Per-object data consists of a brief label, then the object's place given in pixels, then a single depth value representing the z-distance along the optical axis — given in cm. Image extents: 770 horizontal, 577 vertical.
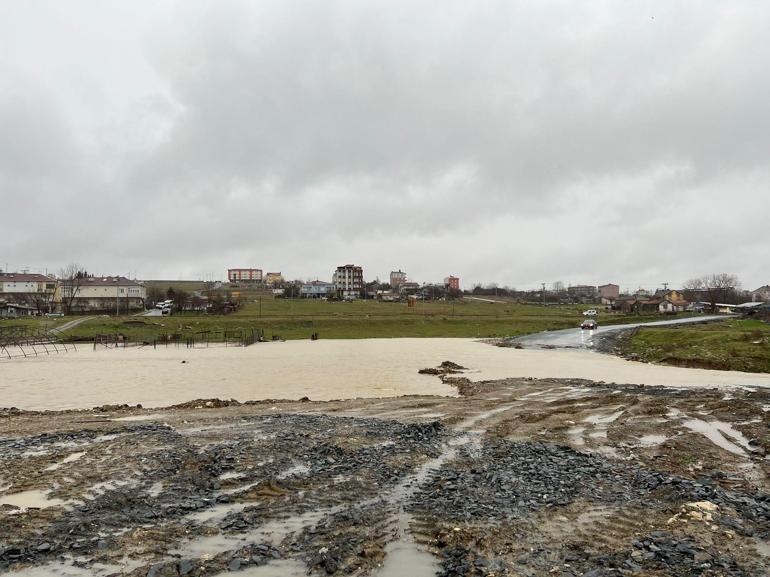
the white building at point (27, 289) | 12259
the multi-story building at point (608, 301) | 16706
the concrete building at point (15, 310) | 10472
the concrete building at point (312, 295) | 19012
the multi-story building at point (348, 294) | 17575
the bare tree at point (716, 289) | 15100
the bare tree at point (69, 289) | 11521
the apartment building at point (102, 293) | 12386
